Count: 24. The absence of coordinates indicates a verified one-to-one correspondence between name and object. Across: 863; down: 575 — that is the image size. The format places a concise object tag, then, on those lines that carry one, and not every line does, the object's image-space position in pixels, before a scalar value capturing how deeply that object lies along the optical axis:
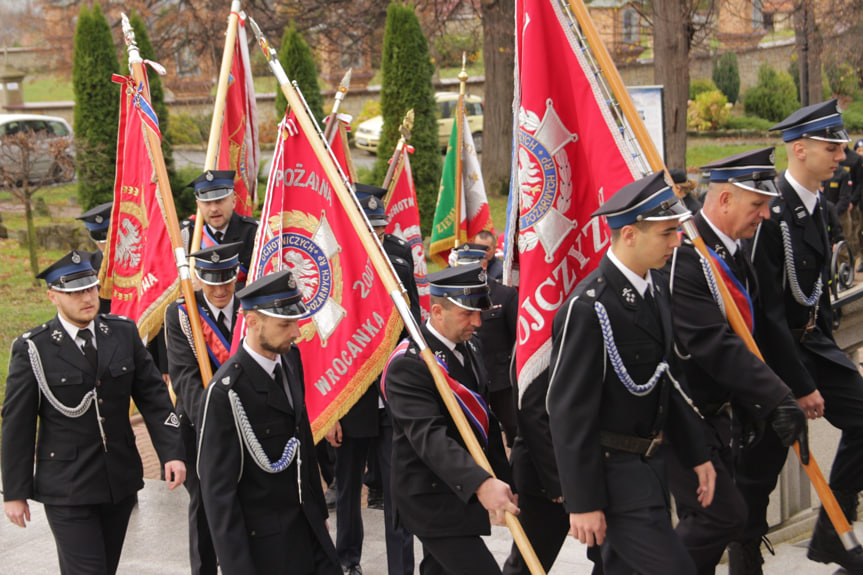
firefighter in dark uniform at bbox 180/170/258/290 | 14.83
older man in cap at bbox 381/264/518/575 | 9.50
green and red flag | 20.89
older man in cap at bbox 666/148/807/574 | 10.06
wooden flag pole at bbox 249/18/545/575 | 9.20
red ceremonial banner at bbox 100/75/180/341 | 15.20
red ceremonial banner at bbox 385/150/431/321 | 19.33
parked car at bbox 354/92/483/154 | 59.62
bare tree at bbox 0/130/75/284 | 31.78
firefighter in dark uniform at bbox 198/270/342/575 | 9.09
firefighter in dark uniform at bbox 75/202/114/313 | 17.47
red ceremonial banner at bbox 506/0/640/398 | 10.49
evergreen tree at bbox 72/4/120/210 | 34.19
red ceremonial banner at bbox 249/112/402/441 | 12.70
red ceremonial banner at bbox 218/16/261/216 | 16.45
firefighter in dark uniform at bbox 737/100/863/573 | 11.27
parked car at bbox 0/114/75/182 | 33.75
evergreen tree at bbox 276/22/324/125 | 36.28
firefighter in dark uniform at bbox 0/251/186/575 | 11.09
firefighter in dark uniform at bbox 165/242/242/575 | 12.66
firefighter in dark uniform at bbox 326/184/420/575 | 12.43
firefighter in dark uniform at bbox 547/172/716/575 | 8.72
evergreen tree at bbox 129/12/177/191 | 34.25
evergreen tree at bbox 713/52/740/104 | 78.19
